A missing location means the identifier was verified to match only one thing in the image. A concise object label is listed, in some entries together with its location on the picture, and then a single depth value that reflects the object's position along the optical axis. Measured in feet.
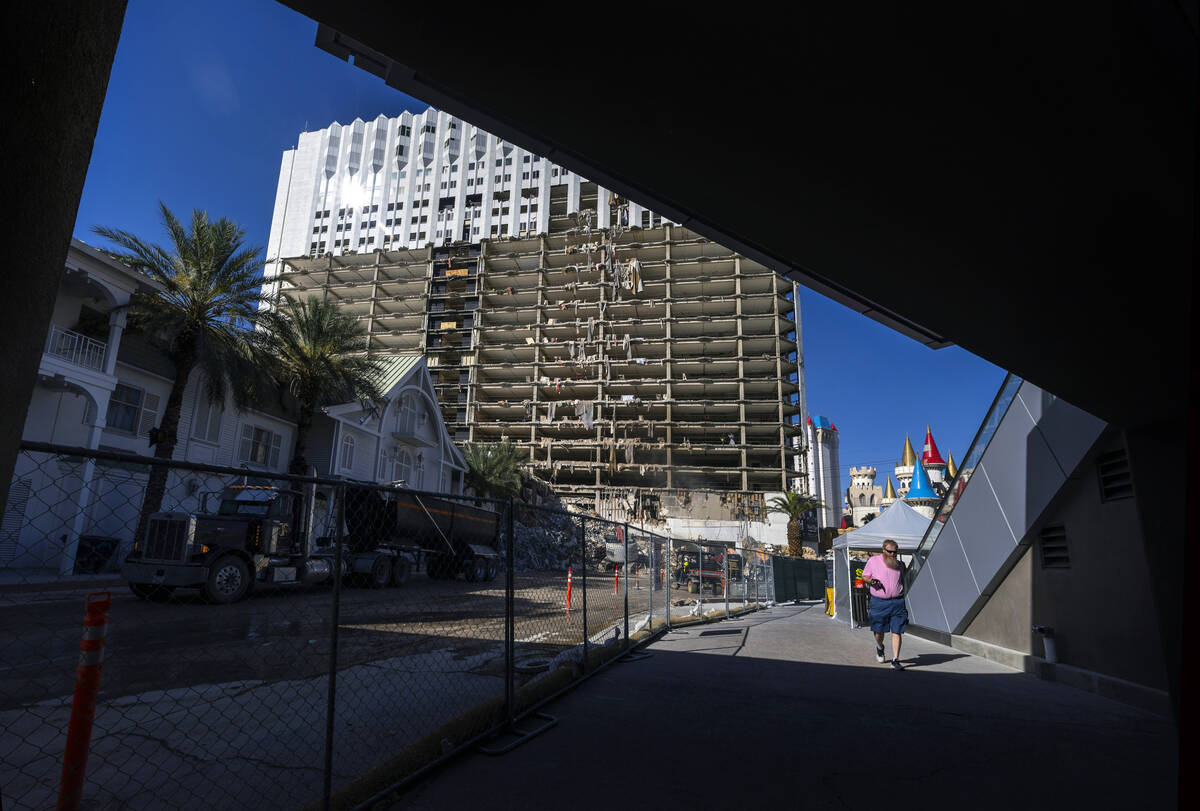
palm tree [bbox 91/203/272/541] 62.54
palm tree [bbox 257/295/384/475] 77.82
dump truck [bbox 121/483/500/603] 39.27
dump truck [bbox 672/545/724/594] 85.76
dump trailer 61.00
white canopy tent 57.00
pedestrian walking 30.17
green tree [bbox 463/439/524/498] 142.33
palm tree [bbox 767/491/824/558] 159.02
